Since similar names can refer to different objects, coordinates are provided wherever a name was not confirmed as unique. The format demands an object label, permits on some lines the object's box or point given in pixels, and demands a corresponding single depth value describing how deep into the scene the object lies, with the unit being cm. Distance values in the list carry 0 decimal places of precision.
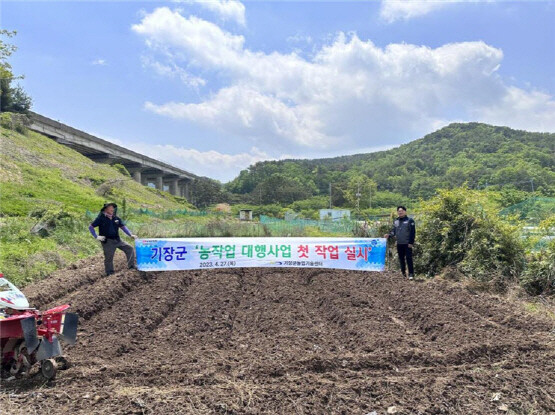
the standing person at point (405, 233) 856
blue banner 904
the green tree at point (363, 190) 7562
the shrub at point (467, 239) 790
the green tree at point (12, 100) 3544
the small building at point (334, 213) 5340
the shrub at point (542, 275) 700
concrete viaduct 3934
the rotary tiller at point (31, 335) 360
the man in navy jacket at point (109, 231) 782
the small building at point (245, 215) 4114
